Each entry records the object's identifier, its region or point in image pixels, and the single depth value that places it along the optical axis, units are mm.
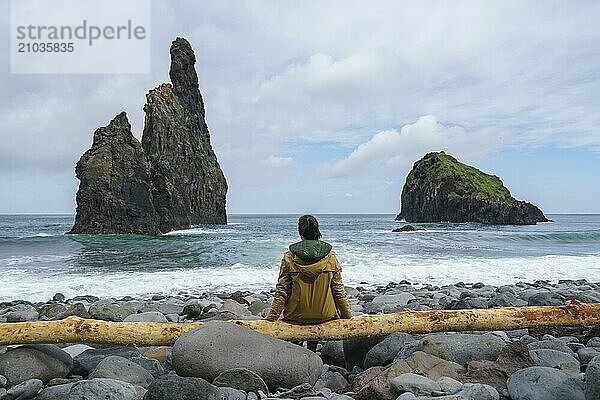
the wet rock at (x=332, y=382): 4867
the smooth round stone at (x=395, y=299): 10269
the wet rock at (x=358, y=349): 5570
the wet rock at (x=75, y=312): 8112
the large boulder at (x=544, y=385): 4012
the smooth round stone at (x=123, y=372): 4699
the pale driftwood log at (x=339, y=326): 5203
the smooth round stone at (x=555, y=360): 4818
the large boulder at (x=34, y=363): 4734
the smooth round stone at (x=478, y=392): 4035
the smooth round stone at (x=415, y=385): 4148
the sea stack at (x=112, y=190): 47281
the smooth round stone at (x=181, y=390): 3931
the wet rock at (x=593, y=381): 3732
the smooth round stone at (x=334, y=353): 5805
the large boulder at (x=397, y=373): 4262
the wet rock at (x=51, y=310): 9156
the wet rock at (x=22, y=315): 8578
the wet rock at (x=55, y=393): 4284
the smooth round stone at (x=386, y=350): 5336
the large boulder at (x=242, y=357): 4656
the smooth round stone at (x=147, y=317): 7738
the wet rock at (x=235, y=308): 9469
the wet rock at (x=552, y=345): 5344
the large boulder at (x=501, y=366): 4477
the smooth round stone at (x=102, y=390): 4031
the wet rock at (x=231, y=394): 4148
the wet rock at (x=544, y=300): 7797
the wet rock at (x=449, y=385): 4152
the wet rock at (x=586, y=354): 5105
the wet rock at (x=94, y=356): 5172
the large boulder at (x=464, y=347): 5047
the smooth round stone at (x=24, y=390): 4309
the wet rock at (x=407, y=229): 51175
